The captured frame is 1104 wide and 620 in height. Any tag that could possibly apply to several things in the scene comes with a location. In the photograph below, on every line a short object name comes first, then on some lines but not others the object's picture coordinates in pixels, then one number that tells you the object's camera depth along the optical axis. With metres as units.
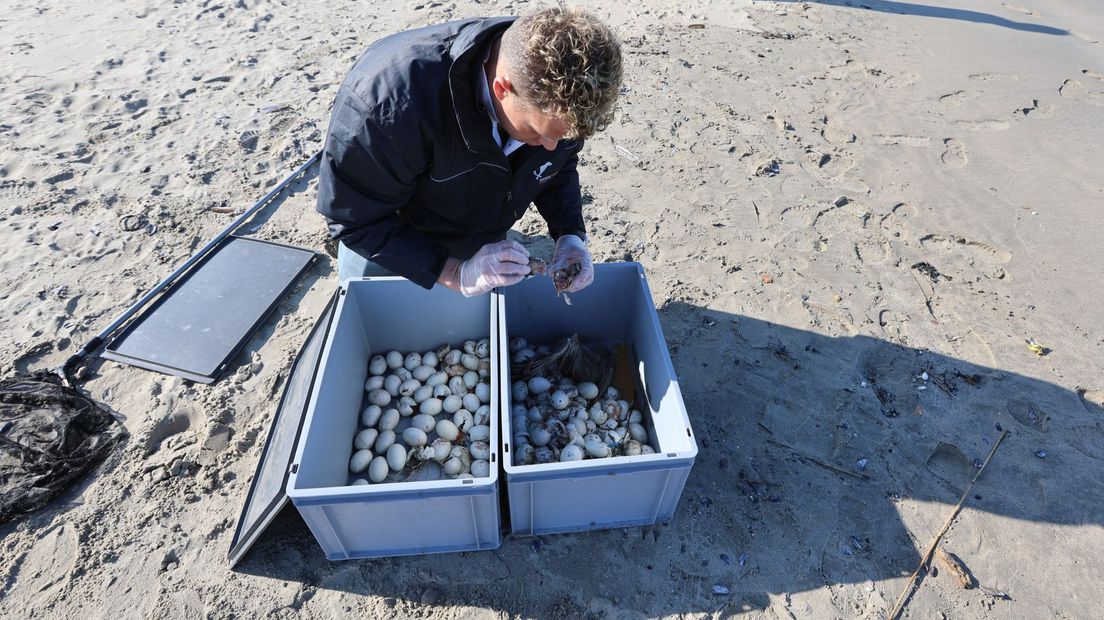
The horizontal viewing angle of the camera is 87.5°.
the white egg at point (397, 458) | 2.34
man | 1.44
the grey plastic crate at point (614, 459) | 1.94
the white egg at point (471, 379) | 2.62
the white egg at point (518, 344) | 2.75
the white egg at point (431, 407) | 2.51
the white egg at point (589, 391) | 2.58
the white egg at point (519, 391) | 2.53
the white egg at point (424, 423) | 2.47
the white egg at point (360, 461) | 2.34
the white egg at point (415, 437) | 2.40
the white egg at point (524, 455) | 2.20
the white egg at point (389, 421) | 2.46
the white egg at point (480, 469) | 2.26
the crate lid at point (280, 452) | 2.05
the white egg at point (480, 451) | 2.30
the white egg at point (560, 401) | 2.49
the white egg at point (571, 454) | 2.18
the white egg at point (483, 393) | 2.58
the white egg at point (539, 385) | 2.56
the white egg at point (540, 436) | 2.33
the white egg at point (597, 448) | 2.26
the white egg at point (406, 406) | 2.54
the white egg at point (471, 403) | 2.54
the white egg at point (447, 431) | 2.42
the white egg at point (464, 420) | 2.47
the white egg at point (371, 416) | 2.50
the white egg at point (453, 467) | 2.32
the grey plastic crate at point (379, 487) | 1.85
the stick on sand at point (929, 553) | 2.17
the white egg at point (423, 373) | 2.66
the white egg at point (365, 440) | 2.39
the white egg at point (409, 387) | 2.60
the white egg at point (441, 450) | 2.35
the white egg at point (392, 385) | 2.60
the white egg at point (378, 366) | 2.64
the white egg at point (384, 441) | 2.41
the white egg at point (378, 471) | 2.30
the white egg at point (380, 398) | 2.54
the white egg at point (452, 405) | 2.52
